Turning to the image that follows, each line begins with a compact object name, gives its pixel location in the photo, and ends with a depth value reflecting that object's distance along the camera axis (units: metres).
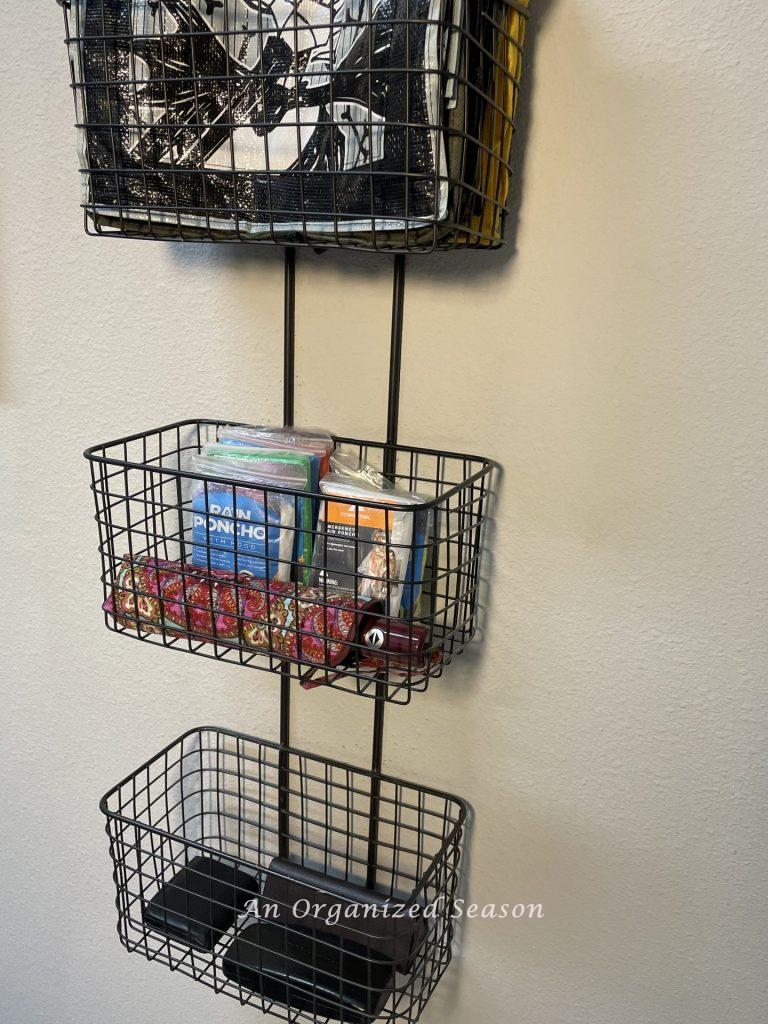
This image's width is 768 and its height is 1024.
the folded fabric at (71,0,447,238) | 0.73
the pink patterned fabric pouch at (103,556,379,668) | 0.85
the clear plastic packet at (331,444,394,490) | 0.91
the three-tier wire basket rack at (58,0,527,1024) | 0.75
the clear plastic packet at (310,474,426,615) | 0.84
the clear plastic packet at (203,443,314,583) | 0.90
